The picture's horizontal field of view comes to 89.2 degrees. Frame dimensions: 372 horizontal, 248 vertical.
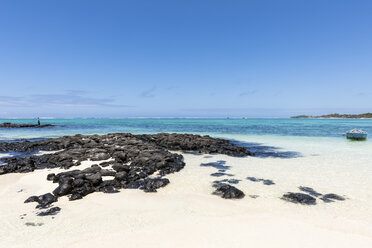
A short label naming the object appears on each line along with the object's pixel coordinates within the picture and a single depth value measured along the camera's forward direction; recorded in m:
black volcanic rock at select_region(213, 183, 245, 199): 8.33
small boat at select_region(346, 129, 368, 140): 29.06
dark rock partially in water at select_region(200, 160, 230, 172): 13.44
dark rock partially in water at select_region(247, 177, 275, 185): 10.14
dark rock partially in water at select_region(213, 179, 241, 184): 10.36
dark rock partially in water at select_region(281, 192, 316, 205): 7.87
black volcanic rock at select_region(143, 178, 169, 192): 9.18
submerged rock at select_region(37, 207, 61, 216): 6.72
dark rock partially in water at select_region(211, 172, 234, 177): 11.64
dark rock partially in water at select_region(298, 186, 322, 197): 8.70
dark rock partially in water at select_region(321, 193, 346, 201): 8.15
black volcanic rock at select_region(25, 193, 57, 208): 7.41
